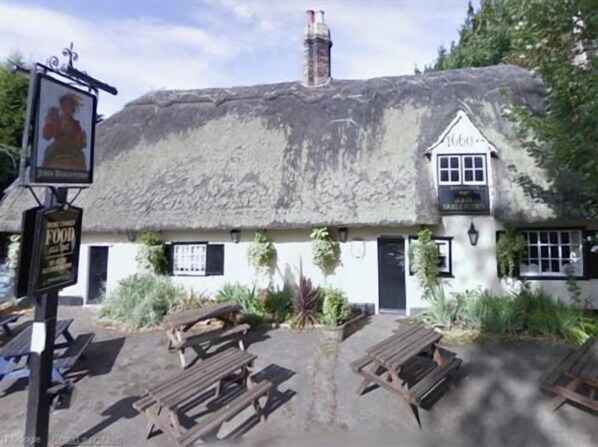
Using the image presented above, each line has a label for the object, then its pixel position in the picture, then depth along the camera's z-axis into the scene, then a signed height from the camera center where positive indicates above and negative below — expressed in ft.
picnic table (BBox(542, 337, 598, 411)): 15.66 -5.71
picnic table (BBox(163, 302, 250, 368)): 22.76 -5.86
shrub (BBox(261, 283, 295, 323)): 30.53 -5.08
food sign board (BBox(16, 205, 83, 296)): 13.34 -0.33
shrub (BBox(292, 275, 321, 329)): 29.01 -4.99
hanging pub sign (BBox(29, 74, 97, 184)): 13.33 +4.25
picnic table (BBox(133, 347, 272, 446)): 13.99 -6.24
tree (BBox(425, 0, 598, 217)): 19.01 +10.10
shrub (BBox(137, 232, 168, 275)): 33.09 -1.01
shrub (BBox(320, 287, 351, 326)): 27.20 -4.91
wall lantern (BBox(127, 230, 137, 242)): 34.71 +0.63
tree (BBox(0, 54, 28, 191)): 51.42 +18.83
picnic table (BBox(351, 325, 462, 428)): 16.52 -6.22
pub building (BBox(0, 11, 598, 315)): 30.58 +4.83
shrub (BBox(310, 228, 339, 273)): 31.30 -0.19
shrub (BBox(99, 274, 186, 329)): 29.99 -4.93
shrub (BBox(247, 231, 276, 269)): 32.12 -0.66
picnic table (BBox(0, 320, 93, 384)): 18.89 -6.33
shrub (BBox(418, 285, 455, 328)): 27.68 -5.03
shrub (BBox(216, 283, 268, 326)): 30.04 -4.83
